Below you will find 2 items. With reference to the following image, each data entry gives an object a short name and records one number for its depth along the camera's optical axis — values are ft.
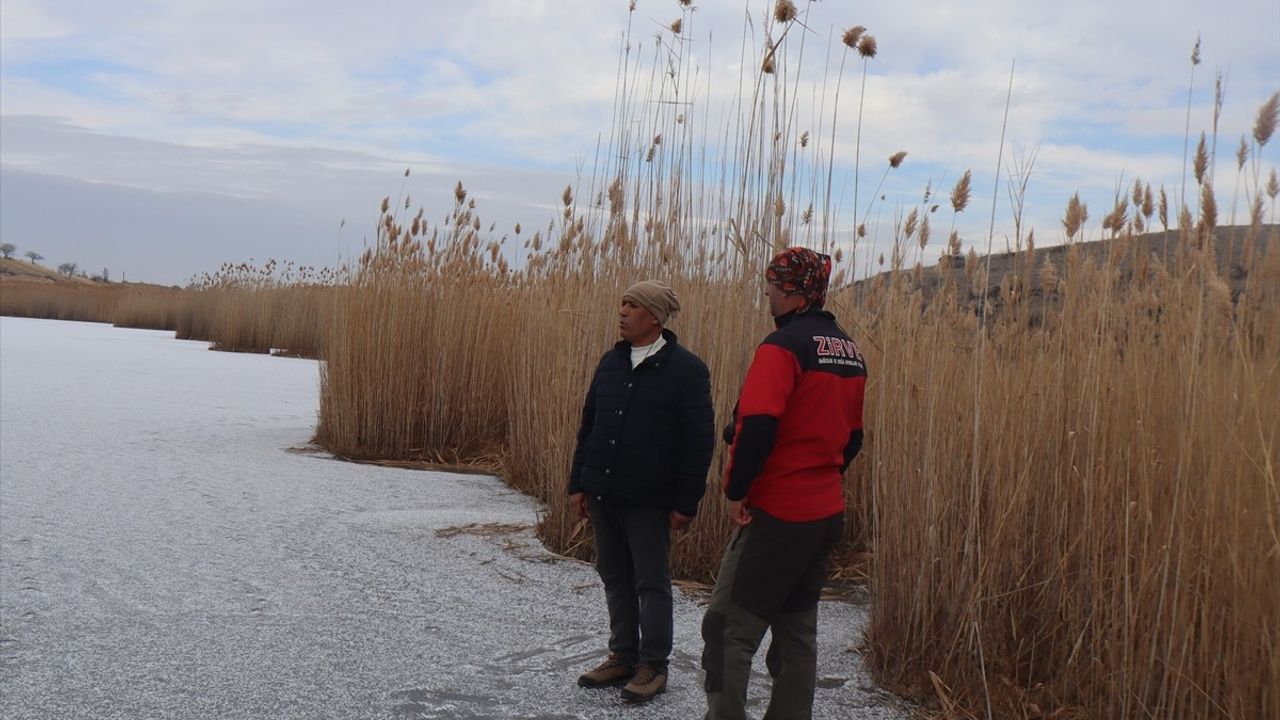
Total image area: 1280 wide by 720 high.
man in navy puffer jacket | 9.91
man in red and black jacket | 7.89
